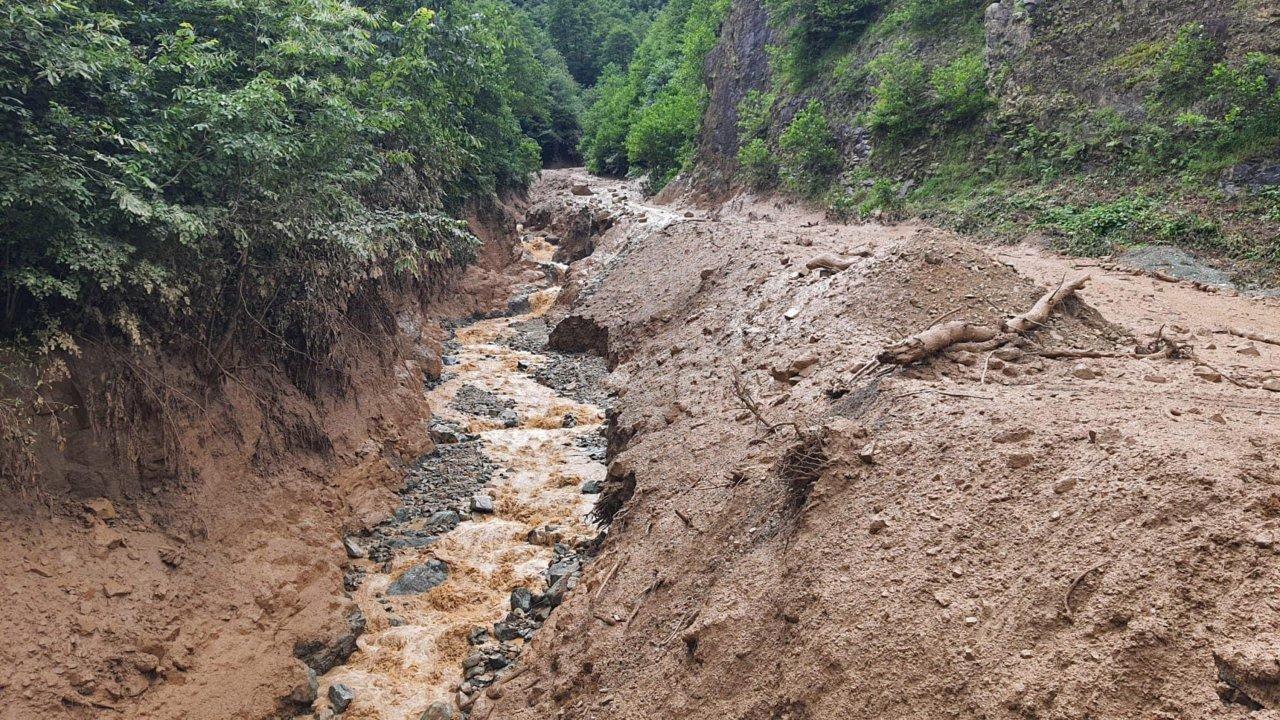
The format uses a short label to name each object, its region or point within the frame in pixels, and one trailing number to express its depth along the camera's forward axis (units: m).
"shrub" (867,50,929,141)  17.42
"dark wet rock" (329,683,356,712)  5.90
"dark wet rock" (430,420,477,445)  10.67
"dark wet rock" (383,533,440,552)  8.14
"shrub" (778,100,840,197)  20.36
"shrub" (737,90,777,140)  25.42
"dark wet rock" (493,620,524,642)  6.59
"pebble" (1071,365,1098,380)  5.45
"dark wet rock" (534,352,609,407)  12.69
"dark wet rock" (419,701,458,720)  5.71
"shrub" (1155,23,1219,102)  11.66
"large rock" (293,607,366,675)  6.29
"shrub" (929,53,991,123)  16.05
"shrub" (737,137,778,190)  23.05
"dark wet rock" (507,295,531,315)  19.03
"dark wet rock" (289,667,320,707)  5.87
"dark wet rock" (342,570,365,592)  7.40
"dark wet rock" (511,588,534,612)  6.98
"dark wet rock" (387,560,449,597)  7.40
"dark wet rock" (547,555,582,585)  7.26
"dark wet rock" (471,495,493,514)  8.83
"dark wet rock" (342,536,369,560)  7.82
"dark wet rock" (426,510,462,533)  8.48
